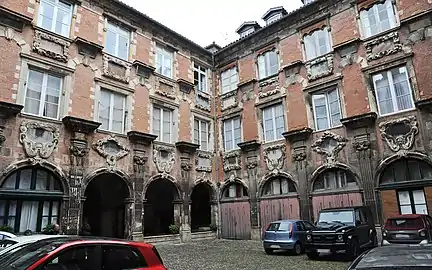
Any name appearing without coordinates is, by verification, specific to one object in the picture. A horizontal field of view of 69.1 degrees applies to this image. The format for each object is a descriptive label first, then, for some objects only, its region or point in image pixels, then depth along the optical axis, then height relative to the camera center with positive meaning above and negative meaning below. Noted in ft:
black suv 31.45 -2.67
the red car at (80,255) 10.98 -1.49
